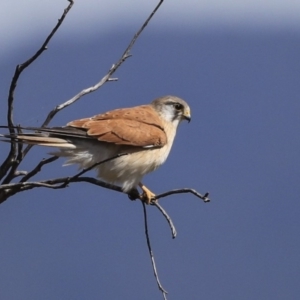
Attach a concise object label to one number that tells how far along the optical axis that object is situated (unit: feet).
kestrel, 34.63
